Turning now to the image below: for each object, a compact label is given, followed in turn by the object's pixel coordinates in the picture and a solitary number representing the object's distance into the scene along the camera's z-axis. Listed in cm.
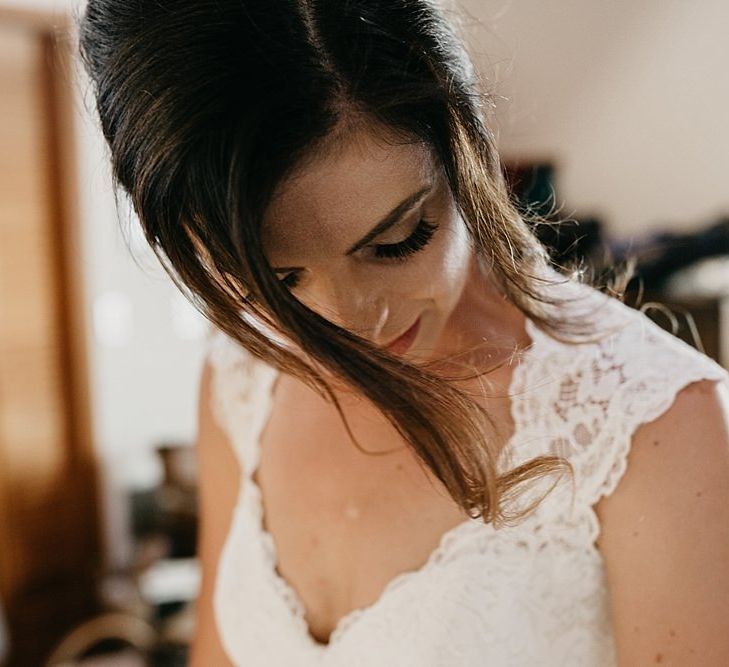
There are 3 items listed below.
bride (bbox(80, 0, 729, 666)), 55
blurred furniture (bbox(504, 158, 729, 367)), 152
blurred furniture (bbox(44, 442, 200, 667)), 218
